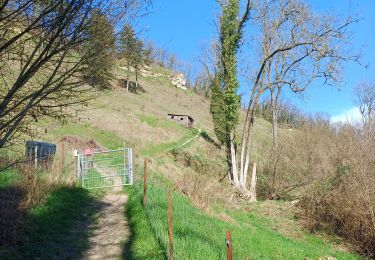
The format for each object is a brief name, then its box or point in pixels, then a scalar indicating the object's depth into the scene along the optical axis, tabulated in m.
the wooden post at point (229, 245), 3.80
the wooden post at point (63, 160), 13.63
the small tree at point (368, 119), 16.80
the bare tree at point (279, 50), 20.86
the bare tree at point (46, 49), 3.93
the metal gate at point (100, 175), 15.02
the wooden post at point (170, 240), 5.83
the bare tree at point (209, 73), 26.16
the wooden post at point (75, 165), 14.85
